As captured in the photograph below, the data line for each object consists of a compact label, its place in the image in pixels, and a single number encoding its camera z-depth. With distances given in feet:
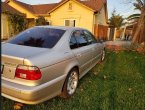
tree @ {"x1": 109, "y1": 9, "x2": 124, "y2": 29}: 77.12
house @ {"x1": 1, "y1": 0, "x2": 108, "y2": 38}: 42.27
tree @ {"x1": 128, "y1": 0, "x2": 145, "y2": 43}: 28.24
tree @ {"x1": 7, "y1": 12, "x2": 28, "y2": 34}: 41.27
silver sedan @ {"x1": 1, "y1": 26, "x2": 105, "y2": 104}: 5.70
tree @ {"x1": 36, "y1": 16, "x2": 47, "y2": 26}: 43.95
